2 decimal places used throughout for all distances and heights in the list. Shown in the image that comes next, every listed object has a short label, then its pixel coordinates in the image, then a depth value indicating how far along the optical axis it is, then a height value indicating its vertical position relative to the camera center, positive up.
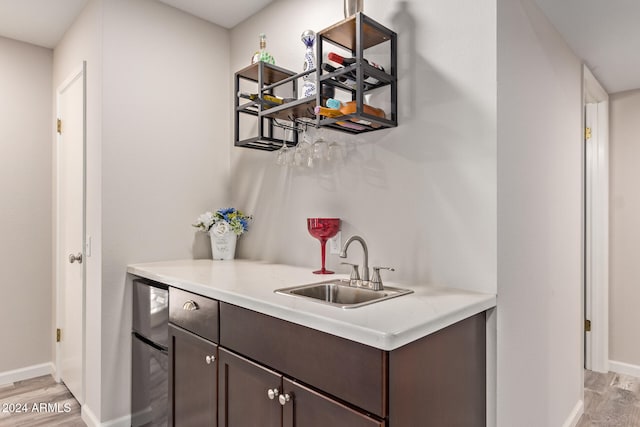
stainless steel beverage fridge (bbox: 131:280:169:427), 1.90 -0.71
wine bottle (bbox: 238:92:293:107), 1.94 +0.57
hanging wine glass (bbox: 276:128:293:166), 2.01 +0.30
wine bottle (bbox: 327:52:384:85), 1.57 +0.61
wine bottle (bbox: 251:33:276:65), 2.07 +0.84
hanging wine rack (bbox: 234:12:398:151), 1.53 +0.56
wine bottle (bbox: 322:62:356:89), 1.62 +0.58
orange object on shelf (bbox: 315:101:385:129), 1.54 +0.41
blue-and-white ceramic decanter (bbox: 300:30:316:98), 1.82 +0.72
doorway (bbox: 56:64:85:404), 2.40 -0.11
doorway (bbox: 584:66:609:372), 3.00 -0.10
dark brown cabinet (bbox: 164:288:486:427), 1.03 -0.50
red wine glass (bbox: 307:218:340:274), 1.90 -0.07
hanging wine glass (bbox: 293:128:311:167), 1.92 +0.31
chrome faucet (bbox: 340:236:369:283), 1.52 -0.17
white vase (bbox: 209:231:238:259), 2.42 -0.18
